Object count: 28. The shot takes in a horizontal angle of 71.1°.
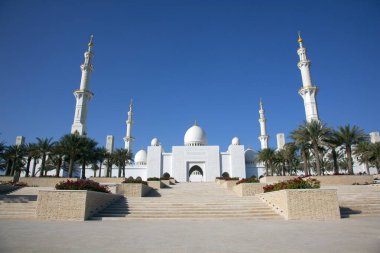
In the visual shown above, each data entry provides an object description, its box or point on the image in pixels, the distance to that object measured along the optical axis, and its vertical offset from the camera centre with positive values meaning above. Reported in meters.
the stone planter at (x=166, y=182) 31.06 +0.25
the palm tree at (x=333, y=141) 28.38 +4.44
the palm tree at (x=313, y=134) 28.23 +5.20
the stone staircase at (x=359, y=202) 12.27 -0.93
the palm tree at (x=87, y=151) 32.03 +4.01
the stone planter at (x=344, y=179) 24.39 +0.41
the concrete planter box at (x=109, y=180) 32.88 +0.54
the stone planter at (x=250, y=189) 17.86 -0.33
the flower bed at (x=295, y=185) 11.88 -0.05
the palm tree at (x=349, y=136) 27.91 +4.89
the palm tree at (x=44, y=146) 32.72 +4.64
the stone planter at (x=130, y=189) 17.42 -0.30
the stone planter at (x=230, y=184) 24.31 +0.00
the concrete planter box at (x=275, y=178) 28.47 +0.61
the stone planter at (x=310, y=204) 10.72 -0.81
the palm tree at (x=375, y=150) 32.29 +3.96
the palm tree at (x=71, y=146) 31.22 +4.50
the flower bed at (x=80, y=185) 12.26 -0.03
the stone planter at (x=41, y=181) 27.56 +0.37
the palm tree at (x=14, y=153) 34.59 +4.04
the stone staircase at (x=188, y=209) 11.52 -1.14
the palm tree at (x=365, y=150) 33.41 +4.18
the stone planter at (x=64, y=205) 10.89 -0.83
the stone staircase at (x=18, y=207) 11.32 -1.03
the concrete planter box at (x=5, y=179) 29.57 +0.62
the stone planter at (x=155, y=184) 25.20 +0.02
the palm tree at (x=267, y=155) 38.59 +4.10
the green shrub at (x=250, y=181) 19.75 +0.22
